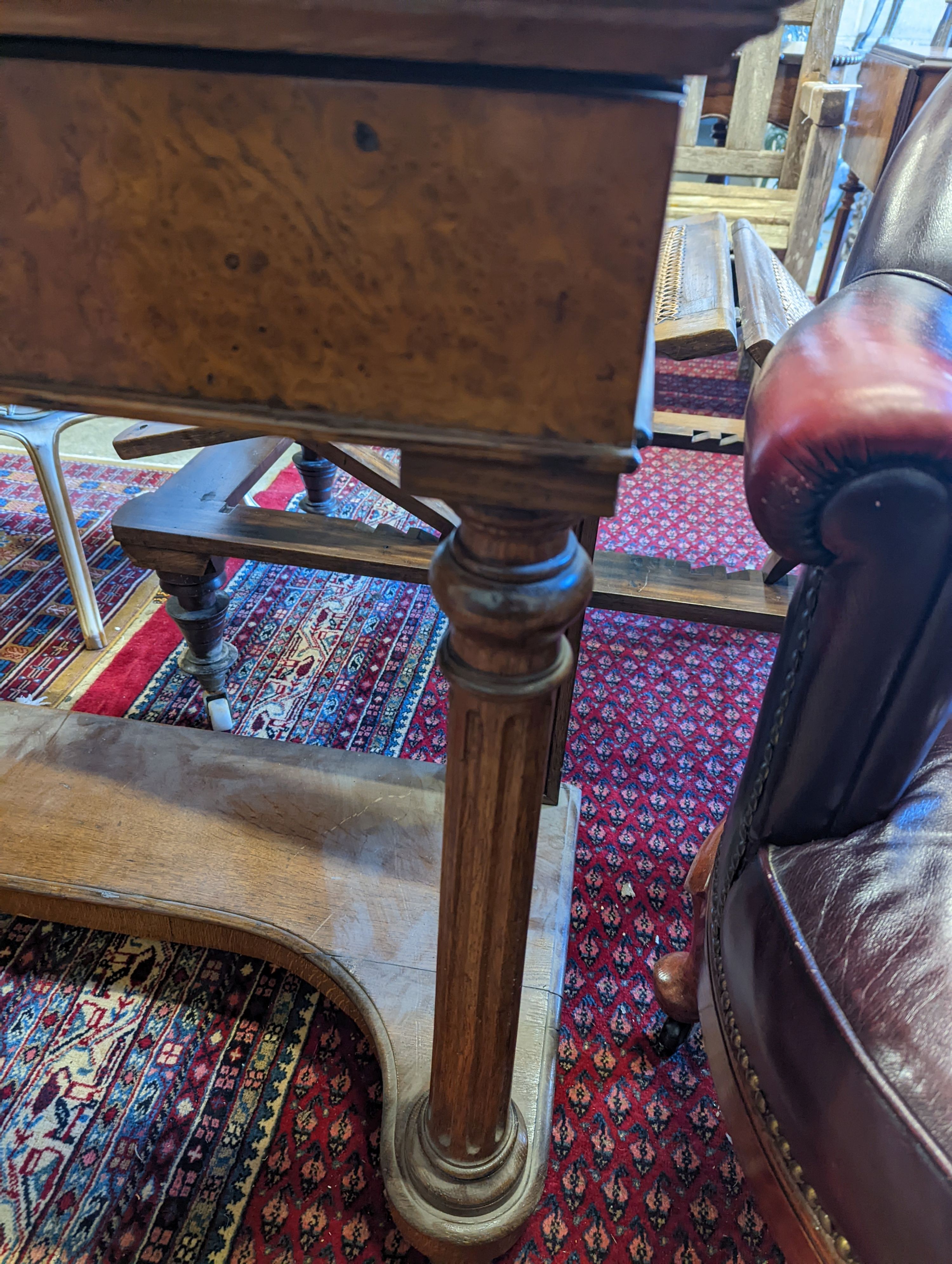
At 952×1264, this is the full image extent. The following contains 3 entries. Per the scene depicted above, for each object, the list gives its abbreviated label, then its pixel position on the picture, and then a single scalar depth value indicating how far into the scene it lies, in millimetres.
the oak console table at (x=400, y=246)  265
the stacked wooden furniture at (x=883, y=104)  1758
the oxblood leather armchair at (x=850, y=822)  490
